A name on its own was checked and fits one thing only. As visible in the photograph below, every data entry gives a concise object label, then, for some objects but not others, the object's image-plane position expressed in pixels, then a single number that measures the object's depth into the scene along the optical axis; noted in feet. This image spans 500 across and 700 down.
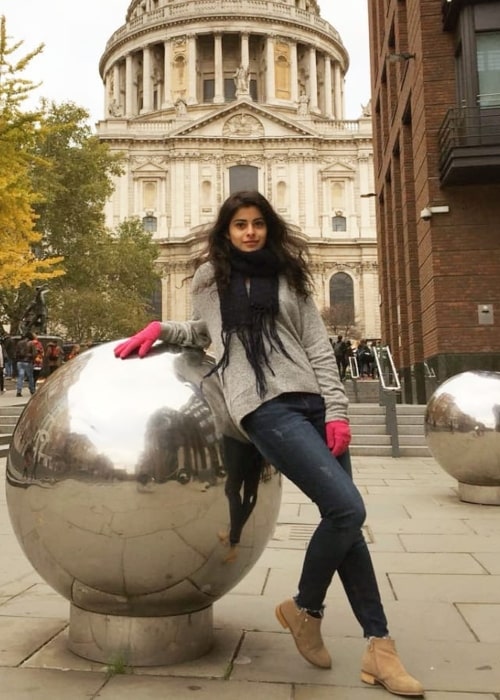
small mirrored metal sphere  25.32
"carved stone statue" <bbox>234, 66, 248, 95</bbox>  249.14
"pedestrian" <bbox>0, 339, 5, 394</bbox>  78.54
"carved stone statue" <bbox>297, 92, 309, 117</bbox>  255.50
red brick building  52.70
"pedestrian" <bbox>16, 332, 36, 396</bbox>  72.64
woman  10.50
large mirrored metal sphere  10.79
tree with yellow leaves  54.90
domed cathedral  228.02
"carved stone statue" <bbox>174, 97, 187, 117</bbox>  252.62
